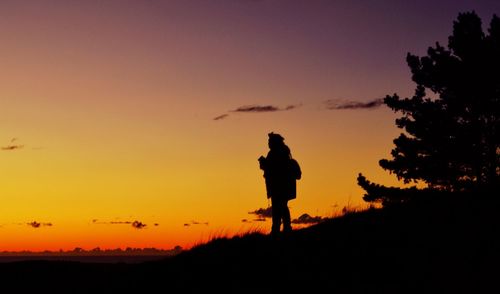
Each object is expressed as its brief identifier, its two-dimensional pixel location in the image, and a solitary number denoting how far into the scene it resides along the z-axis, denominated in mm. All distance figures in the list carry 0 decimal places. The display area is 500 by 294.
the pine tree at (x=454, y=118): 28203
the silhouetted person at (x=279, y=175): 13547
